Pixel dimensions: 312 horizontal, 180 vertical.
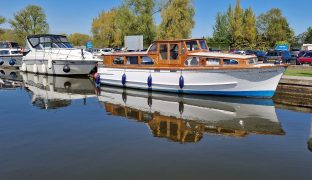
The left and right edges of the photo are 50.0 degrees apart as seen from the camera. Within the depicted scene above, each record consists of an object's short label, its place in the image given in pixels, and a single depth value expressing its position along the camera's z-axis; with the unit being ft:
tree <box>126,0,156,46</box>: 160.15
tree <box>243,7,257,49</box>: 181.06
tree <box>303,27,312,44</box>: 238.95
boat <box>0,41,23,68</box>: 121.29
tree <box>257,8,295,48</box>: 205.98
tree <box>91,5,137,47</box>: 161.89
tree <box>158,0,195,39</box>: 155.37
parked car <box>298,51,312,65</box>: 96.89
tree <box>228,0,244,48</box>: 177.99
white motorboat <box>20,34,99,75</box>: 88.74
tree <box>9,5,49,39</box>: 224.74
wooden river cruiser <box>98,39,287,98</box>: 53.57
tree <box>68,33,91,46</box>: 321.44
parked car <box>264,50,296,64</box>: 104.12
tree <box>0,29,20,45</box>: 227.61
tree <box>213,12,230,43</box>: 205.87
